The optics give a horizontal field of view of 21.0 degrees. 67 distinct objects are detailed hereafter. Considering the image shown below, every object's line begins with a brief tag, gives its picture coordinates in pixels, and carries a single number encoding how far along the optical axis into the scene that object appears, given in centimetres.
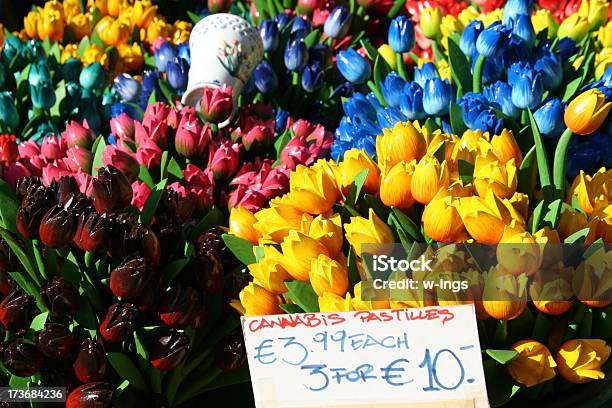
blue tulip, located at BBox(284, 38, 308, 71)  278
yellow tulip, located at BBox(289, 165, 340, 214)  200
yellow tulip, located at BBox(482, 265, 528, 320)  187
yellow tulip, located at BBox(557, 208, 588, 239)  197
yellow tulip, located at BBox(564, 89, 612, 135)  212
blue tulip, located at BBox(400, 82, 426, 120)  233
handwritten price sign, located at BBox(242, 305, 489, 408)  190
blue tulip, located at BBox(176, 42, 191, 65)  276
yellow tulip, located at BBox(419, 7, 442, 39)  270
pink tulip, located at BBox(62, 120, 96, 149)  248
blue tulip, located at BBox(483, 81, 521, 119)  226
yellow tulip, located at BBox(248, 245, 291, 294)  197
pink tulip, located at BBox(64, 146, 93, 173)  240
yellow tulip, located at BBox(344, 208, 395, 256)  195
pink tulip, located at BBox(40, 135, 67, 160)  248
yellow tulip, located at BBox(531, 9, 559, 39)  268
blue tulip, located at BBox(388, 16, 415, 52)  260
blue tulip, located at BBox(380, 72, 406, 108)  240
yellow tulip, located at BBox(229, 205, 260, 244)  208
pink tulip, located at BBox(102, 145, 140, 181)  228
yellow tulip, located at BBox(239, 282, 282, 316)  199
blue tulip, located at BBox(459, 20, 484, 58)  240
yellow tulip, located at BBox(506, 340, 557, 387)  189
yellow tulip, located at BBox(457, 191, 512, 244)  190
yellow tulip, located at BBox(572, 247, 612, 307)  191
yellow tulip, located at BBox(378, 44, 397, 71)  266
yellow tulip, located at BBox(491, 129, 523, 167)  210
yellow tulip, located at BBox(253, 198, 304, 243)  201
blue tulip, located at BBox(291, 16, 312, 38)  293
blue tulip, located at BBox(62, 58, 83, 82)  295
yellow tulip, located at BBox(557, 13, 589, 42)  261
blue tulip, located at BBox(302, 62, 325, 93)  278
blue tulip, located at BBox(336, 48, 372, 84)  262
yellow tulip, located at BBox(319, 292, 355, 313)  193
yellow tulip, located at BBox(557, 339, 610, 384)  191
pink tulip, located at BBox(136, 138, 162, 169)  234
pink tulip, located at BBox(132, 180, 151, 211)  223
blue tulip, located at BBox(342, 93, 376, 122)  247
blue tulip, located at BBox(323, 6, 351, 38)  304
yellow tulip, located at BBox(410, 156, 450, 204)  196
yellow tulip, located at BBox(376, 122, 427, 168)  208
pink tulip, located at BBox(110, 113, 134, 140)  248
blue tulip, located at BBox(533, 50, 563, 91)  231
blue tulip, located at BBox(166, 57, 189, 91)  269
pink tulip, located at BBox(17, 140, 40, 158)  249
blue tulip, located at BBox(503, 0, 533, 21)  251
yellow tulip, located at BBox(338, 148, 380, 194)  205
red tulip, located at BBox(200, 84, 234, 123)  246
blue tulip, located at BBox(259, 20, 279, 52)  284
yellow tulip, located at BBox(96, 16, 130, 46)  326
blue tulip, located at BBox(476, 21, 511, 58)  233
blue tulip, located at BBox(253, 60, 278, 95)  277
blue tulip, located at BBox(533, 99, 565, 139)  219
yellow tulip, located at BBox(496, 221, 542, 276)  188
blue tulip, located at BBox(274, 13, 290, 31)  298
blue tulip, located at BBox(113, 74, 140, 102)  277
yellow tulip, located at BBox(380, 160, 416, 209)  198
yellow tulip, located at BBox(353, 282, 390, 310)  192
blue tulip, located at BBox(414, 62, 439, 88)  242
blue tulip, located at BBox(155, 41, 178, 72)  281
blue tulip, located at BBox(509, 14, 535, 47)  241
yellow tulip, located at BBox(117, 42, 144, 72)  317
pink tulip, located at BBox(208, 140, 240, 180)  237
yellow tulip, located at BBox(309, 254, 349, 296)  192
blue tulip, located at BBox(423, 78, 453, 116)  229
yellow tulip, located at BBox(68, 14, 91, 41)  339
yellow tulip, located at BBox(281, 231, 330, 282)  194
